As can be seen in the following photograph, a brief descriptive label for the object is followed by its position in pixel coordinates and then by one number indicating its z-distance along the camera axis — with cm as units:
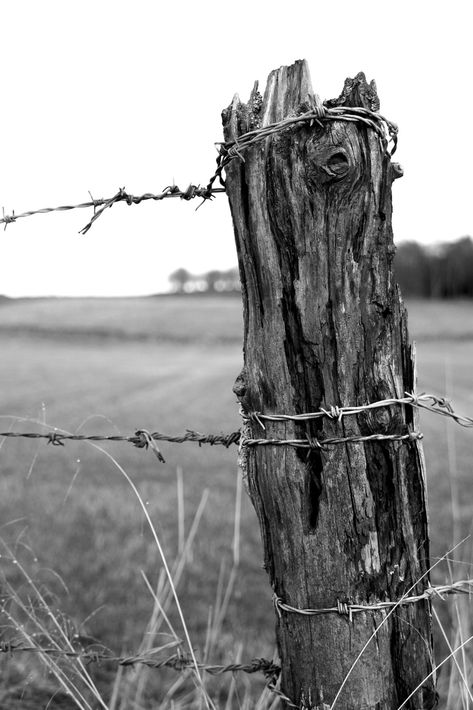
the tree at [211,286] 4255
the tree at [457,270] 4416
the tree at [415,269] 4359
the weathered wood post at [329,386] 137
